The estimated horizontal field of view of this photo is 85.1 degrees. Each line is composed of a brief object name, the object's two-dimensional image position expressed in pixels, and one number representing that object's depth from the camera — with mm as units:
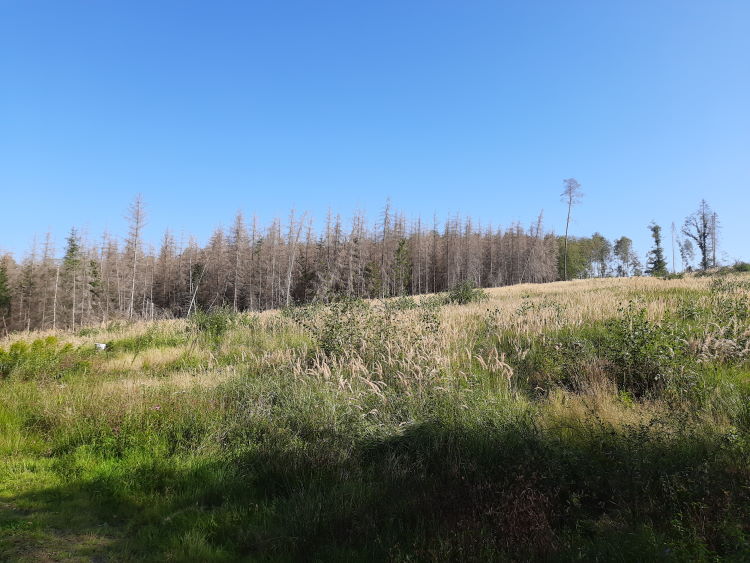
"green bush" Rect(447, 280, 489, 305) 19141
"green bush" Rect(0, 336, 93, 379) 8492
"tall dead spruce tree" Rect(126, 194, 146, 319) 49656
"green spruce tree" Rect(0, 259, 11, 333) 51562
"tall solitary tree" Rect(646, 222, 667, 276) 65625
